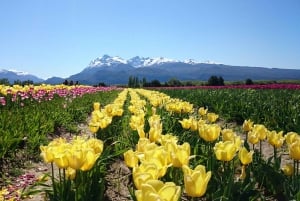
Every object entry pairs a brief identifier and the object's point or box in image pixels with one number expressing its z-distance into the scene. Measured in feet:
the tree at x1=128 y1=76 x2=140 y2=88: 253.61
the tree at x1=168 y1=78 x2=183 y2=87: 237.98
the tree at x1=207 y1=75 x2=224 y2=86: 207.49
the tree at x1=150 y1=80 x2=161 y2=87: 238.13
